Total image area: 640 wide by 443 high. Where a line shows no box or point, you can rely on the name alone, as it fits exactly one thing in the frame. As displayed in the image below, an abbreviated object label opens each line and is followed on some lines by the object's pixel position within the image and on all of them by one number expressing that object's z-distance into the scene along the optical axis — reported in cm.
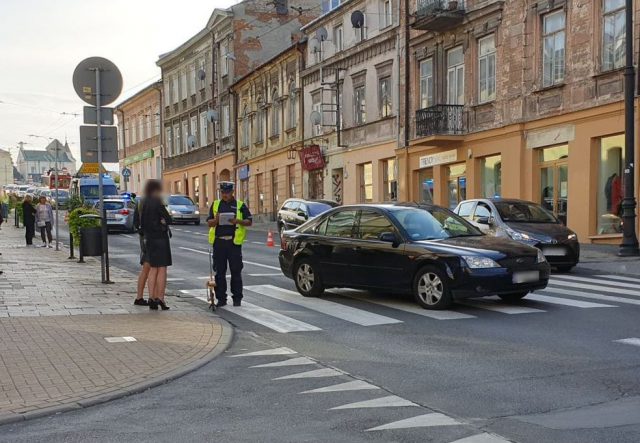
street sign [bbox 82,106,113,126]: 1226
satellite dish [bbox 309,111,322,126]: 3534
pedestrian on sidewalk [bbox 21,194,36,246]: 2380
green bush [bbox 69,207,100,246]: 1605
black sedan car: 960
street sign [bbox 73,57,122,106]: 1205
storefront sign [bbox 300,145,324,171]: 3669
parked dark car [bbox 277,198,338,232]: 2636
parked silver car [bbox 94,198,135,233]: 3077
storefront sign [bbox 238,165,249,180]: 4708
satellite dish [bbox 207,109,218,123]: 5078
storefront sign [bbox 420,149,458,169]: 2730
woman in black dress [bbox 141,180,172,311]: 1009
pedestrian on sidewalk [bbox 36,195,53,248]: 2341
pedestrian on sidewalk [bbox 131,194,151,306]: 1019
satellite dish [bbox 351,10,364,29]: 3231
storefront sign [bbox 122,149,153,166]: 6669
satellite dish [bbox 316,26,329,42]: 3578
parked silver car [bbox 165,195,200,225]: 3878
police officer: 1040
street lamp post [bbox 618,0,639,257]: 1673
